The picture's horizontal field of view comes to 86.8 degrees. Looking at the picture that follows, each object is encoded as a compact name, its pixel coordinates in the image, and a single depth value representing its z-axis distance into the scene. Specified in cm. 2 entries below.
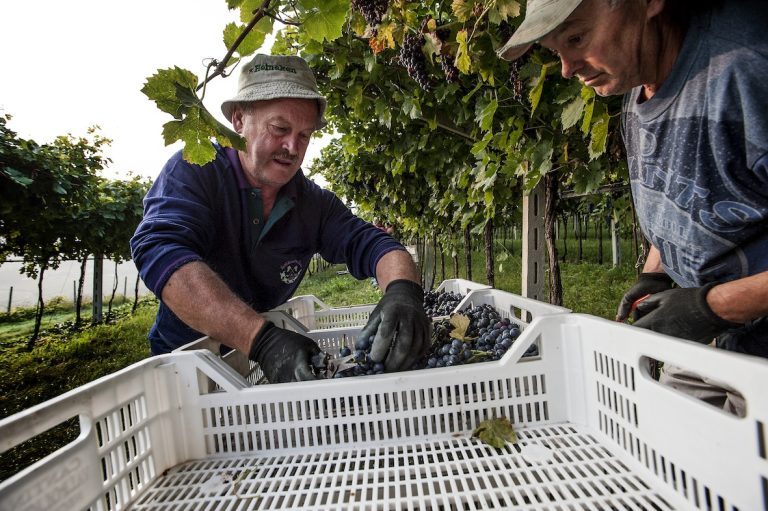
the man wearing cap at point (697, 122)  97
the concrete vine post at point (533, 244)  291
